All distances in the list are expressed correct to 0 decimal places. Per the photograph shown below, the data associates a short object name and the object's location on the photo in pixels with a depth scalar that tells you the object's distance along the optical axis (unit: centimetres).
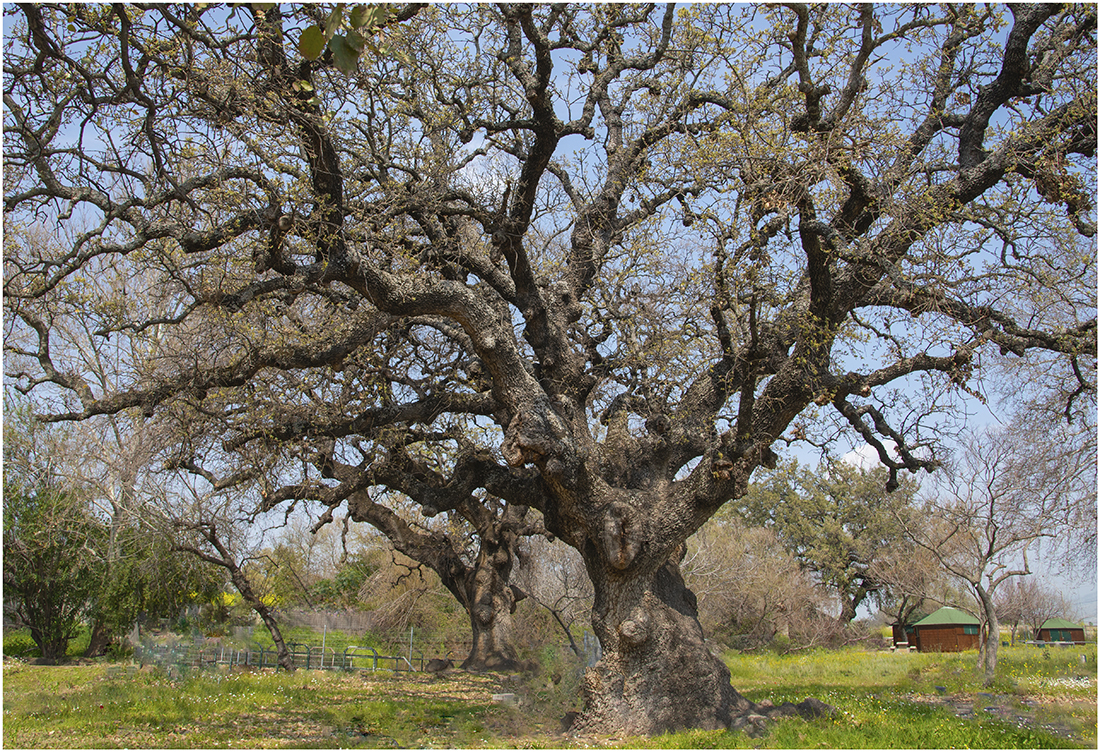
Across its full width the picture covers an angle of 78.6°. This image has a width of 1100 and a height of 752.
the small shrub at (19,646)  2198
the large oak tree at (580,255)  659
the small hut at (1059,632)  3703
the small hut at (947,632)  3212
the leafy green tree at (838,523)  3778
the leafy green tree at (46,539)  1848
